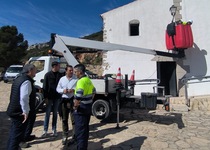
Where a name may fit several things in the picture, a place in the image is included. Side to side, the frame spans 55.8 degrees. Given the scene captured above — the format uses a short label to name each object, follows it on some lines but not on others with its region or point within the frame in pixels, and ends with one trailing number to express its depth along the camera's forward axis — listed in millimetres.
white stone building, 9609
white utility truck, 5914
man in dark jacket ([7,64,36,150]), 3443
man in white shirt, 4579
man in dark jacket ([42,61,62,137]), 5027
